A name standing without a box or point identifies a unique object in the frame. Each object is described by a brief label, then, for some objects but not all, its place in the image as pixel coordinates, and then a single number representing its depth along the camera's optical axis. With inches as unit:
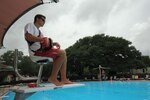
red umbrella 89.4
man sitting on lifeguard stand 44.1
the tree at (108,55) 702.0
